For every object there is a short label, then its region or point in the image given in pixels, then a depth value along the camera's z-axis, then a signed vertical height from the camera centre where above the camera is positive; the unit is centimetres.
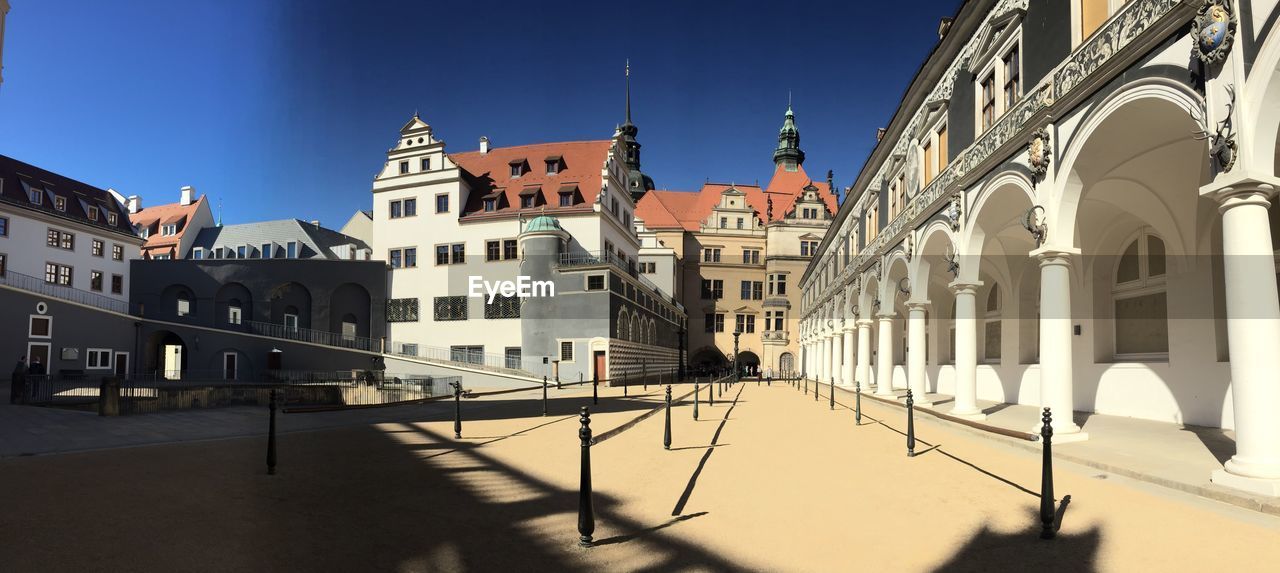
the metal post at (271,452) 878 -171
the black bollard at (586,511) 582 -162
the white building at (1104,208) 730 +239
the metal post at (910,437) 1102 -178
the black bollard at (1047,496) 600 -149
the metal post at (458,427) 1357 -210
